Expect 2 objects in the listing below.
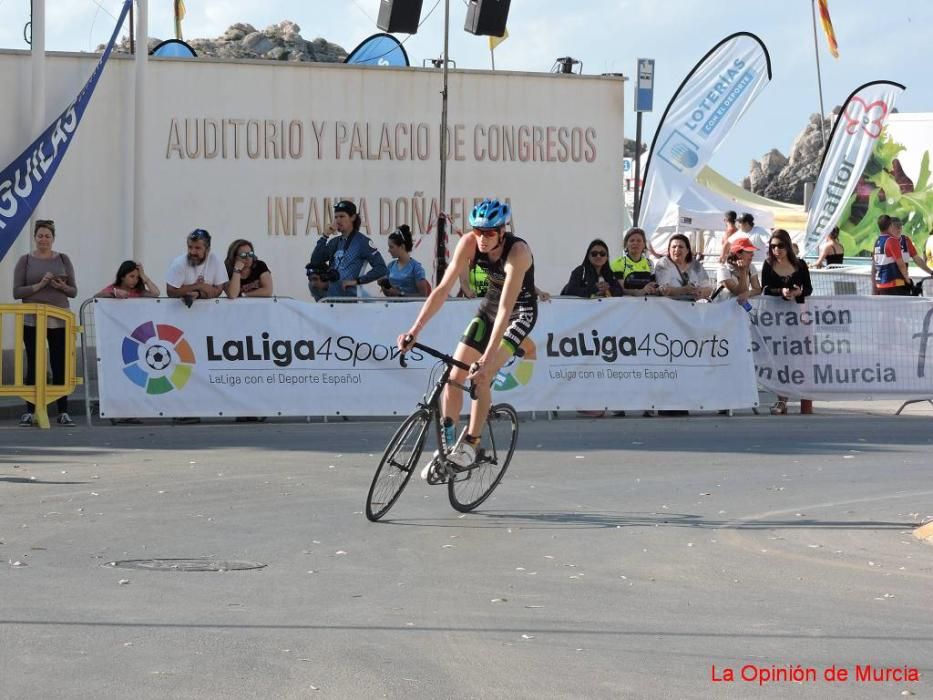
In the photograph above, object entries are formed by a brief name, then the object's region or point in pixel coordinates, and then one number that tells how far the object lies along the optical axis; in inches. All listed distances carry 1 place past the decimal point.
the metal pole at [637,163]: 1370.4
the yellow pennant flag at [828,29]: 2052.2
